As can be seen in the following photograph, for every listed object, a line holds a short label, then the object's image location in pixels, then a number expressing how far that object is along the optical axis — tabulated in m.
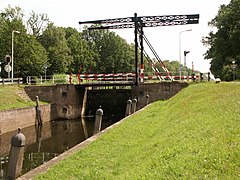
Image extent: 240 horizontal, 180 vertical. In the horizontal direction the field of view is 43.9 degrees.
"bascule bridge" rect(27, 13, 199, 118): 23.33
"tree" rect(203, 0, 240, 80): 28.21
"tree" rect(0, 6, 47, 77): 33.44
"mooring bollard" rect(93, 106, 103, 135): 11.68
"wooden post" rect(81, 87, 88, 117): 27.47
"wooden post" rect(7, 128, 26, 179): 6.56
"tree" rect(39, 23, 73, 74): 45.34
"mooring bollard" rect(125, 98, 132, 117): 16.69
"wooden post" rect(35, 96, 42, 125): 21.96
